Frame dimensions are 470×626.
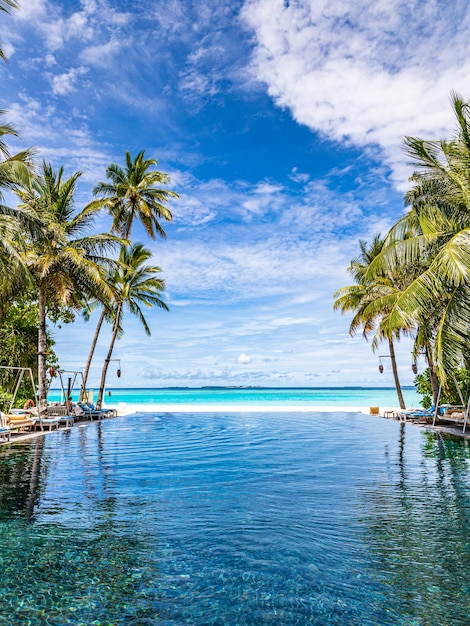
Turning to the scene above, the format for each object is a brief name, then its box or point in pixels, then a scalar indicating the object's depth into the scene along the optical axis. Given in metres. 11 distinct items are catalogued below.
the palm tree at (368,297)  19.97
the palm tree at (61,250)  15.63
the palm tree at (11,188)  10.86
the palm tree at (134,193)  22.41
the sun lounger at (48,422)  15.38
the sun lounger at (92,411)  20.27
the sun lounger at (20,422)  14.08
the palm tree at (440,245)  9.16
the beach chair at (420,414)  17.23
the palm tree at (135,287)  22.83
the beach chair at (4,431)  12.20
